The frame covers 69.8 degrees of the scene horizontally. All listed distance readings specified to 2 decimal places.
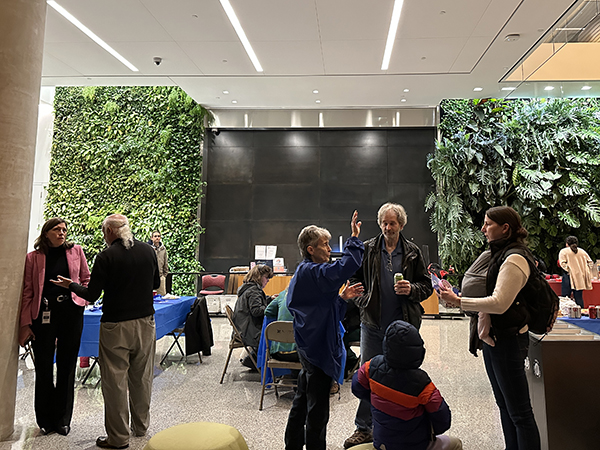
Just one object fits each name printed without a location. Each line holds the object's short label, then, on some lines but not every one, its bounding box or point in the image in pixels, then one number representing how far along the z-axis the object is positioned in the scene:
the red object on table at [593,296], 7.61
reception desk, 2.54
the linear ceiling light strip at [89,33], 6.15
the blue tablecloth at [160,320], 4.17
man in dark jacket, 2.89
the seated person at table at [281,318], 3.86
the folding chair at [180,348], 5.32
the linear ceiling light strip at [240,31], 6.04
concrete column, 3.13
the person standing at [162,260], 8.14
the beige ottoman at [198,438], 1.97
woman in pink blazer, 3.26
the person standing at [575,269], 7.37
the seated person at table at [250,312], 4.42
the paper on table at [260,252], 11.16
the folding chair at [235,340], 4.54
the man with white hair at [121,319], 3.03
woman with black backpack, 2.29
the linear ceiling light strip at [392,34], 5.97
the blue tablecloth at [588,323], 4.05
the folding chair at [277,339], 3.67
